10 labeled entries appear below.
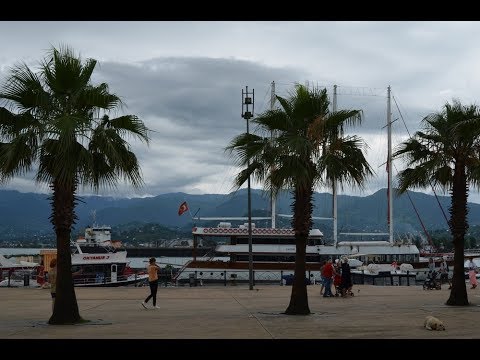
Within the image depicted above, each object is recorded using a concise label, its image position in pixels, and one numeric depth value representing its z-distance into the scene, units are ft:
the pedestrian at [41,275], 136.61
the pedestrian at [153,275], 66.80
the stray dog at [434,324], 46.65
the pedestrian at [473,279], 103.07
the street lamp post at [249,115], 114.83
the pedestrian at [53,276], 58.07
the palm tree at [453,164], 68.54
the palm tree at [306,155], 59.72
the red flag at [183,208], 181.78
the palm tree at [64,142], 51.19
